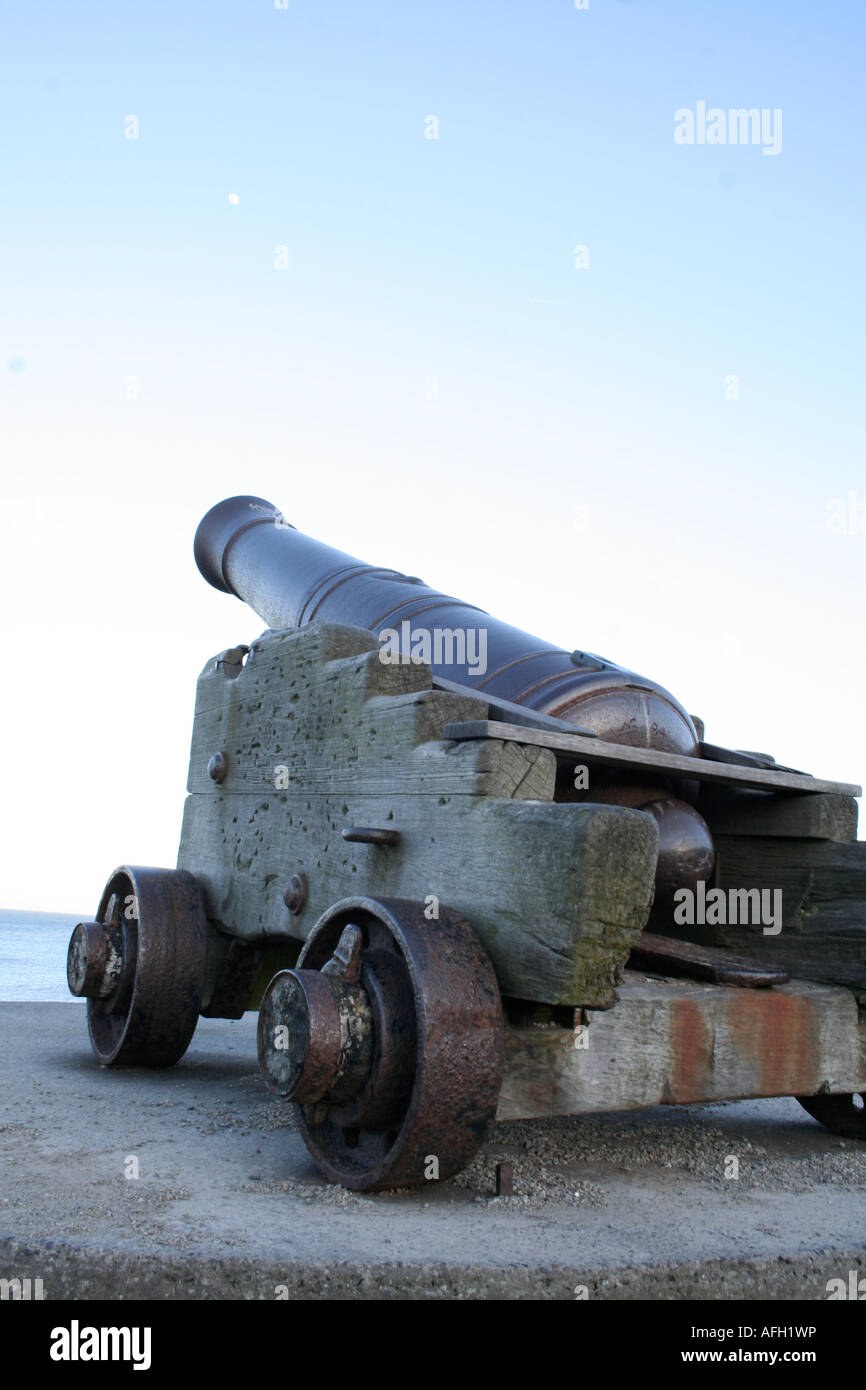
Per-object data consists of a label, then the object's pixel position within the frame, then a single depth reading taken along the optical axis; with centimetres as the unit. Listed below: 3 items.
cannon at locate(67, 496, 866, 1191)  283
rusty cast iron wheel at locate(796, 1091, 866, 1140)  420
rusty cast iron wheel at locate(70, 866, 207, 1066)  445
